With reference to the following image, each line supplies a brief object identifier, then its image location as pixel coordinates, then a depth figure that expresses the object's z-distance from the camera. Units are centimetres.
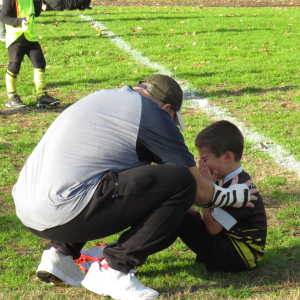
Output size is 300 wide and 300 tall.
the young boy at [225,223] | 561
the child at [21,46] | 1335
